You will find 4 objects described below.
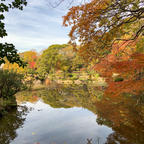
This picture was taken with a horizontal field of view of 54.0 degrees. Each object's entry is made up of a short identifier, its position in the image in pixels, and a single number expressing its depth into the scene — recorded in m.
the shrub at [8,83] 10.38
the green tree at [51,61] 36.28
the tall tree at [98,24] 4.73
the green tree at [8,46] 2.55
